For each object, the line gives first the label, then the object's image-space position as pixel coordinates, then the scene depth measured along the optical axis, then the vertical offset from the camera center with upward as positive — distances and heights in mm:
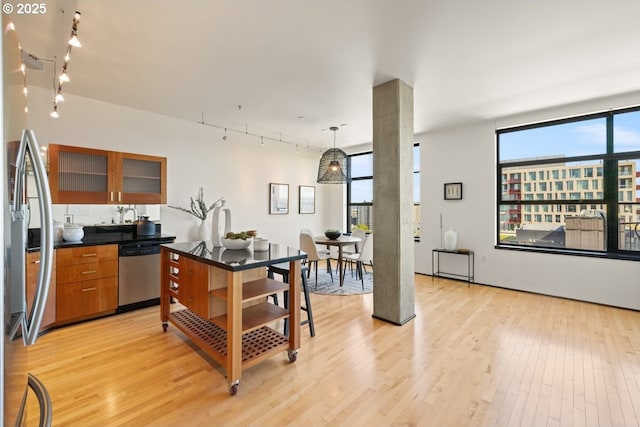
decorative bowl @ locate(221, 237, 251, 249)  2715 -272
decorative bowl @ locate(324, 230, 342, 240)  5196 -352
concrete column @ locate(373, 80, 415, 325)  3326 +140
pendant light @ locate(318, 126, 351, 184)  4785 +781
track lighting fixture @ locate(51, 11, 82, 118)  2129 +1360
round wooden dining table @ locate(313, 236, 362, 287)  4879 -467
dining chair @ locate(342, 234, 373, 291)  5003 -680
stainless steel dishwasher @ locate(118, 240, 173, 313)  3562 -776
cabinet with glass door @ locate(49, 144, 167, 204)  3442 +483
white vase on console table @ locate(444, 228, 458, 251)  5160 -448
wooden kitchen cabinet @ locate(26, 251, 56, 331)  2869 -928
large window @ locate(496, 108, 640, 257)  3885 +461
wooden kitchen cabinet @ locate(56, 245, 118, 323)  3137 -776
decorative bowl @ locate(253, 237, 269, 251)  2738 -292
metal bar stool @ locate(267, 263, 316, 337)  2740 -765
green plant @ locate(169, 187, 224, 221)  4797 +99
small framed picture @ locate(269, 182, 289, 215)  6055 +336
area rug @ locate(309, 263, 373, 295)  4541 -1190
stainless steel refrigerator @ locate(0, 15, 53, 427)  780 -94
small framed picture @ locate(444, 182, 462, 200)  5273 +447
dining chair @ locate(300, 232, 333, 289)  4746 -525
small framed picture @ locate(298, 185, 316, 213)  6727 +373
